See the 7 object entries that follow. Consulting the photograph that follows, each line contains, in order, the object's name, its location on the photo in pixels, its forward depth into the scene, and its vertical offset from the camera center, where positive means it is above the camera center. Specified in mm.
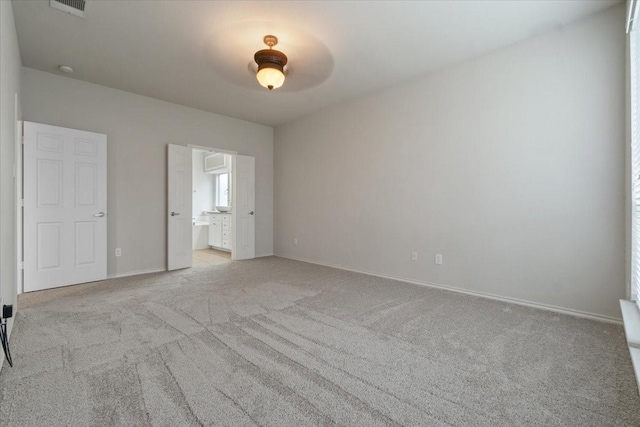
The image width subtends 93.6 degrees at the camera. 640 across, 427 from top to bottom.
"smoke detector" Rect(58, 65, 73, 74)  3640 +1767
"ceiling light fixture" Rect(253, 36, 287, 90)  3061 +1557
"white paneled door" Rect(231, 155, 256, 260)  5770 +101
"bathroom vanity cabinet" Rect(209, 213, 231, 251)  6785 -428
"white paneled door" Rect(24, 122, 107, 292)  3586 +80
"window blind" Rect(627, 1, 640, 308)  2035 +493
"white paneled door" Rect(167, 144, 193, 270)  4832 +90
